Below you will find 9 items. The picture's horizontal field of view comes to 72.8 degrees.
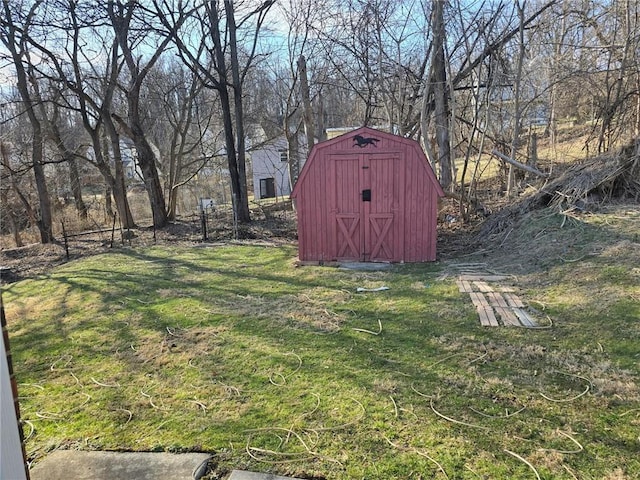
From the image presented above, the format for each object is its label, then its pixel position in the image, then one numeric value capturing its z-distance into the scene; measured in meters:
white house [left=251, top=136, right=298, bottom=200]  27.70
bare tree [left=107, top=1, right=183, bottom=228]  11.27
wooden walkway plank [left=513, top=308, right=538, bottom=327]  4.48
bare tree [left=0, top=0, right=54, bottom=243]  10.67
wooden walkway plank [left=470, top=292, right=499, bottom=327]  4.55
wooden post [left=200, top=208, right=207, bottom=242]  11.39
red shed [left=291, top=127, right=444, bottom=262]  7.44
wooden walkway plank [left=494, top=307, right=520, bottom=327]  4.55
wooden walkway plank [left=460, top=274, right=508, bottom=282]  6.22
